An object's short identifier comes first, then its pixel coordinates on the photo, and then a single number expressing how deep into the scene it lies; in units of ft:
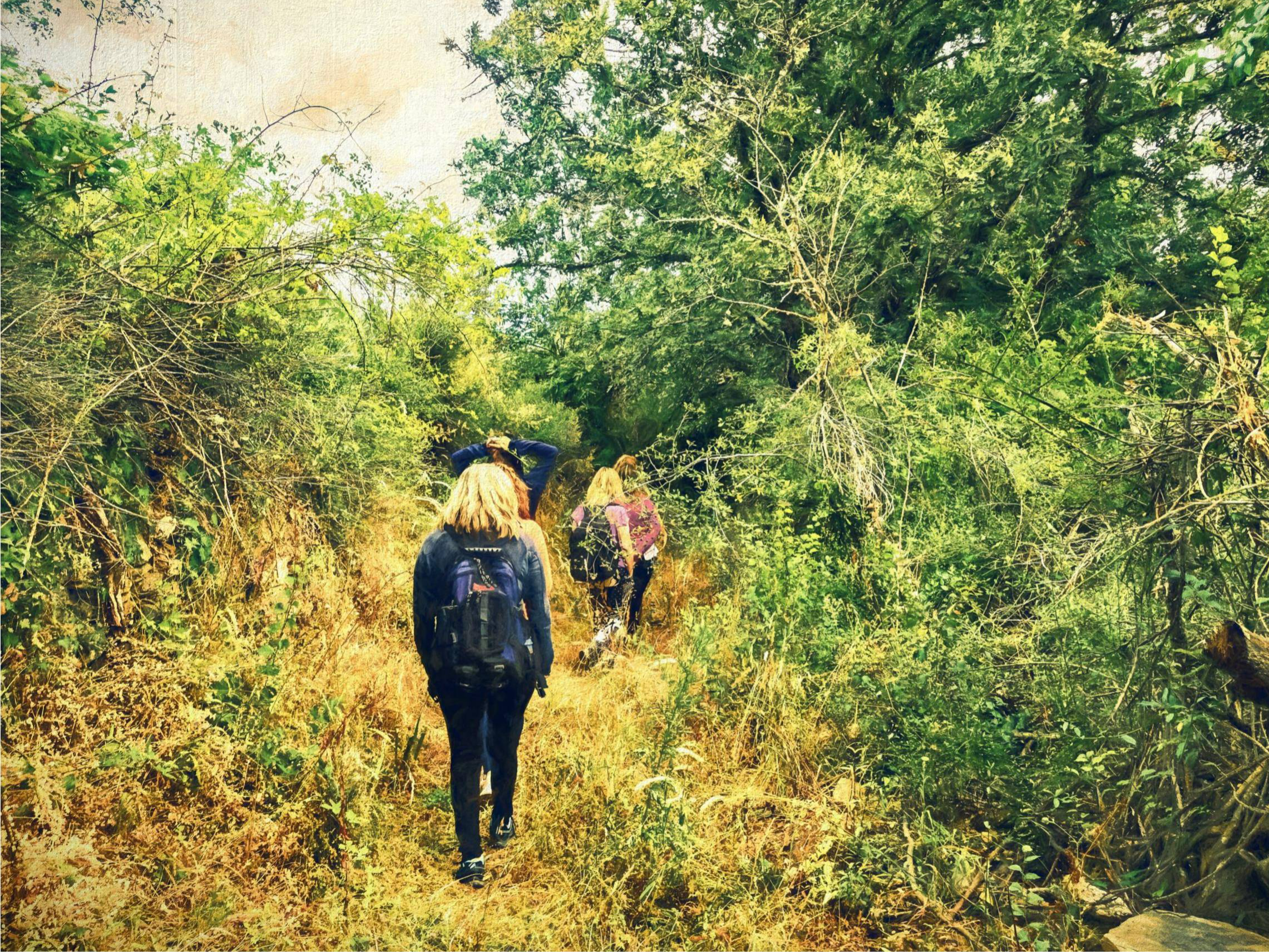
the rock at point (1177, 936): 9.77
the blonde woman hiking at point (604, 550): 20.43
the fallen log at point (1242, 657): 9.95
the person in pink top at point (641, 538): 21.07
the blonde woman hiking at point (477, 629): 11.53
